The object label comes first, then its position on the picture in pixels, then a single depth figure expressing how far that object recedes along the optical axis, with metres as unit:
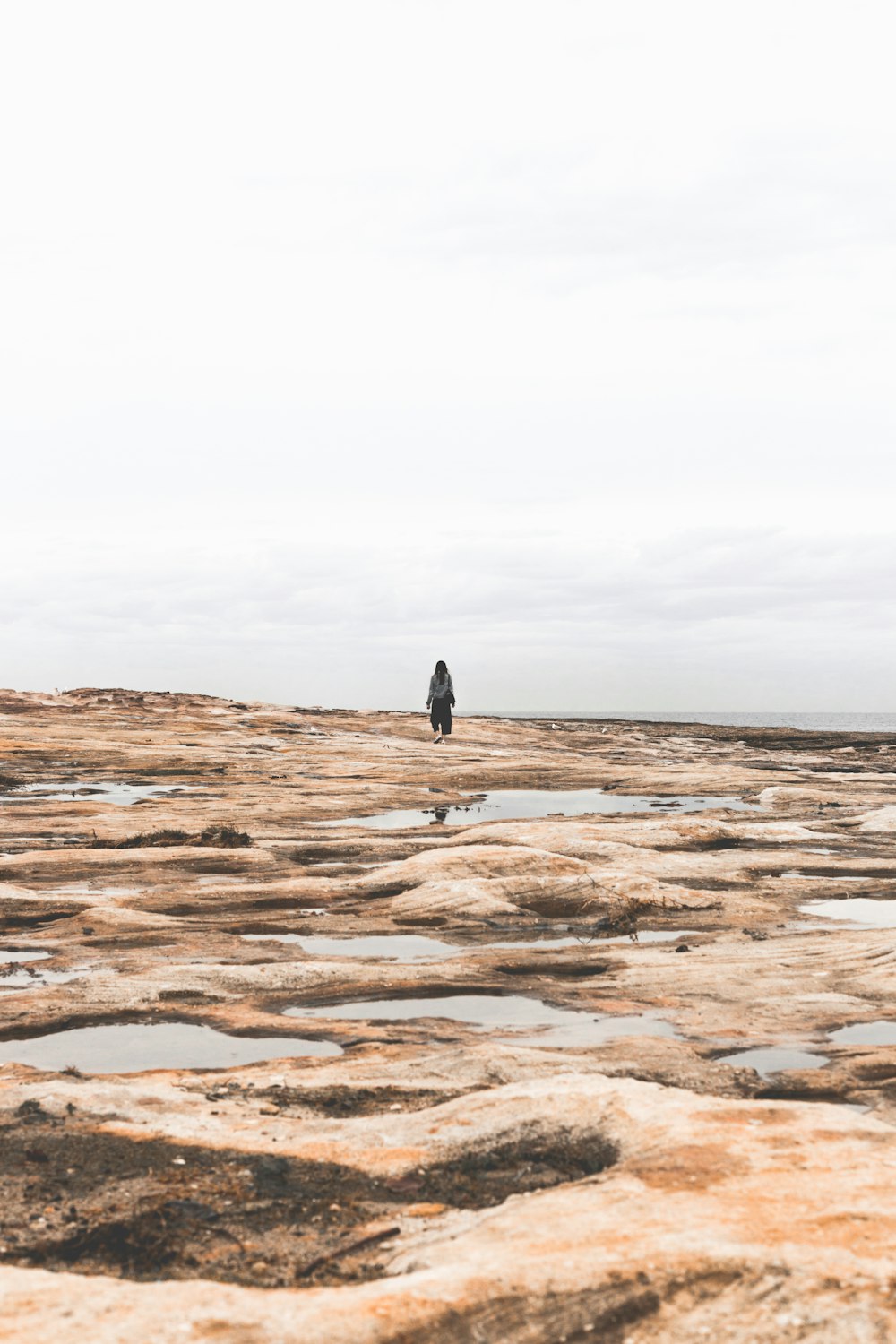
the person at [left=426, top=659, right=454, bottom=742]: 42.31
